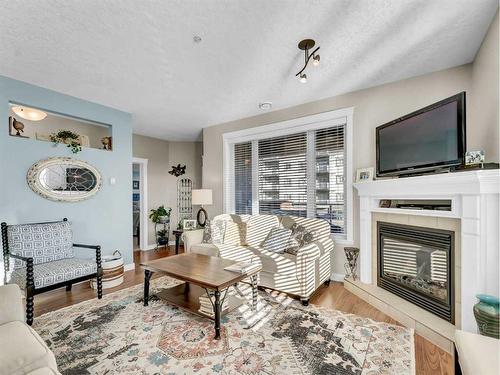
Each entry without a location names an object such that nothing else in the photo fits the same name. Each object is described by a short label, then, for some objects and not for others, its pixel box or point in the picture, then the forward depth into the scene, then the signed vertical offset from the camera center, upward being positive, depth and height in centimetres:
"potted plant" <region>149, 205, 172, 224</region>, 549 -67
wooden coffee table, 206 -86
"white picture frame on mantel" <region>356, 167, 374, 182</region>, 309 +15
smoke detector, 373 +130
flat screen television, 205 +45
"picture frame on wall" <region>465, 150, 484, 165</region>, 186 +21
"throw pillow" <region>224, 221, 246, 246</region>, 382 -77
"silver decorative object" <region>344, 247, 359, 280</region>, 311 -96
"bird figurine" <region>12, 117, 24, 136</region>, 289 +76
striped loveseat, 271 -89
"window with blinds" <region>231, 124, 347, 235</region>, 355 +17
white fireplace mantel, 175 -29
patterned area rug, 171 -131
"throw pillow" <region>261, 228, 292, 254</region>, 320 -75
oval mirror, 299 +12
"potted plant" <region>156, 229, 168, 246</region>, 559 -119
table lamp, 462 -20
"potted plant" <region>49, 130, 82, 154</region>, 319 +68
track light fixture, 216 +130
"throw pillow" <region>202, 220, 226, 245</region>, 377 -73
